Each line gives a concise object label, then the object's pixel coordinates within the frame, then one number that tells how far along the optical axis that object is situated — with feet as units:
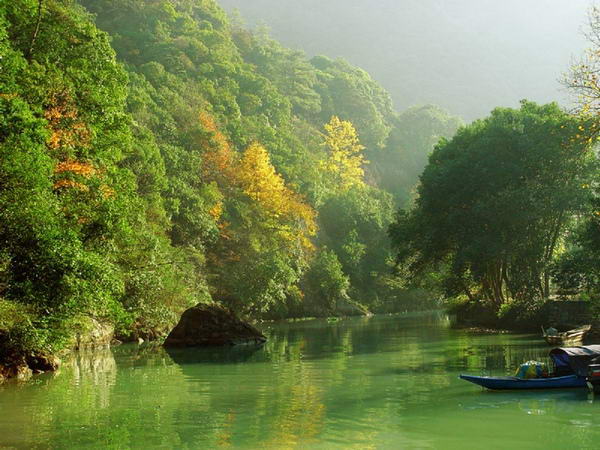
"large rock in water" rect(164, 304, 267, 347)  106.52
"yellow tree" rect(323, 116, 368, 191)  276.82
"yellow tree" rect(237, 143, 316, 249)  182.09
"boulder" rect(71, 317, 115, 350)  98.22
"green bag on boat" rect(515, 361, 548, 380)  52.08
